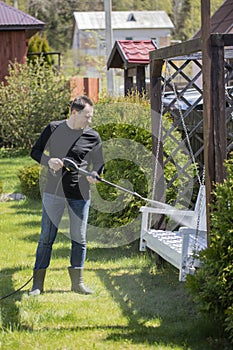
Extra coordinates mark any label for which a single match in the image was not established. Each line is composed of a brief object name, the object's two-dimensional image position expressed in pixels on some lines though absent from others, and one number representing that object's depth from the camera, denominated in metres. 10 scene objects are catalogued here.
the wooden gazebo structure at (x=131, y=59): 11.16
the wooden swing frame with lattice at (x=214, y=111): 5.24
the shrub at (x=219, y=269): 4.75
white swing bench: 5.72
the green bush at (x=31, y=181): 12.18
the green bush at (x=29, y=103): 19.78
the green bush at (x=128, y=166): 8.17
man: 6.26
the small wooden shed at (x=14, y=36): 22.52
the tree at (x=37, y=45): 31.35
